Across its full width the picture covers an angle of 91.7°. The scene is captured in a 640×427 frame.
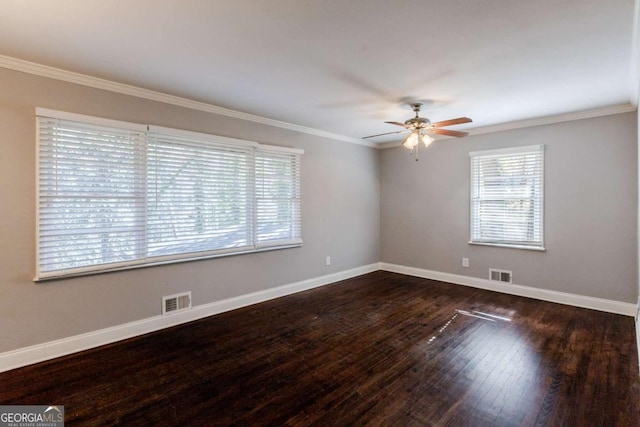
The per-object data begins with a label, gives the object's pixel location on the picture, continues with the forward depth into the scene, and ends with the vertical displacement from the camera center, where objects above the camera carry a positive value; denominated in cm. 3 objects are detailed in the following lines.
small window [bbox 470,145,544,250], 441 +21
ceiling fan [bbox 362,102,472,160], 353 +95
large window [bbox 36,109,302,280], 277 +15
